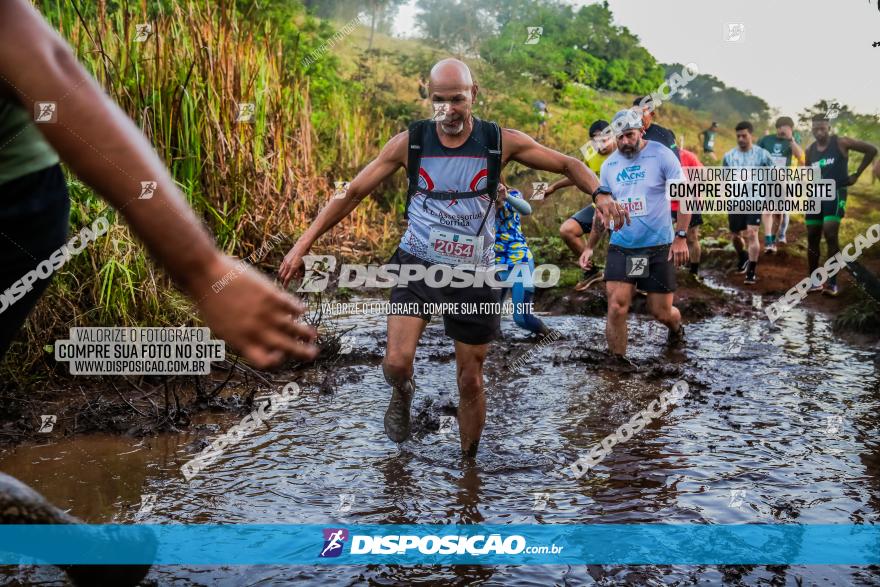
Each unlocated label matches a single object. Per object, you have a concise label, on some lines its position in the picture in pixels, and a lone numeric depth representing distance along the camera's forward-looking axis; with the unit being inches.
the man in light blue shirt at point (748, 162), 467.5
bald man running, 171.3
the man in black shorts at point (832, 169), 415.8
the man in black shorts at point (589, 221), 335.3
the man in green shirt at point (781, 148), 487.8
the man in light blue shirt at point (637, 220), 275.4
